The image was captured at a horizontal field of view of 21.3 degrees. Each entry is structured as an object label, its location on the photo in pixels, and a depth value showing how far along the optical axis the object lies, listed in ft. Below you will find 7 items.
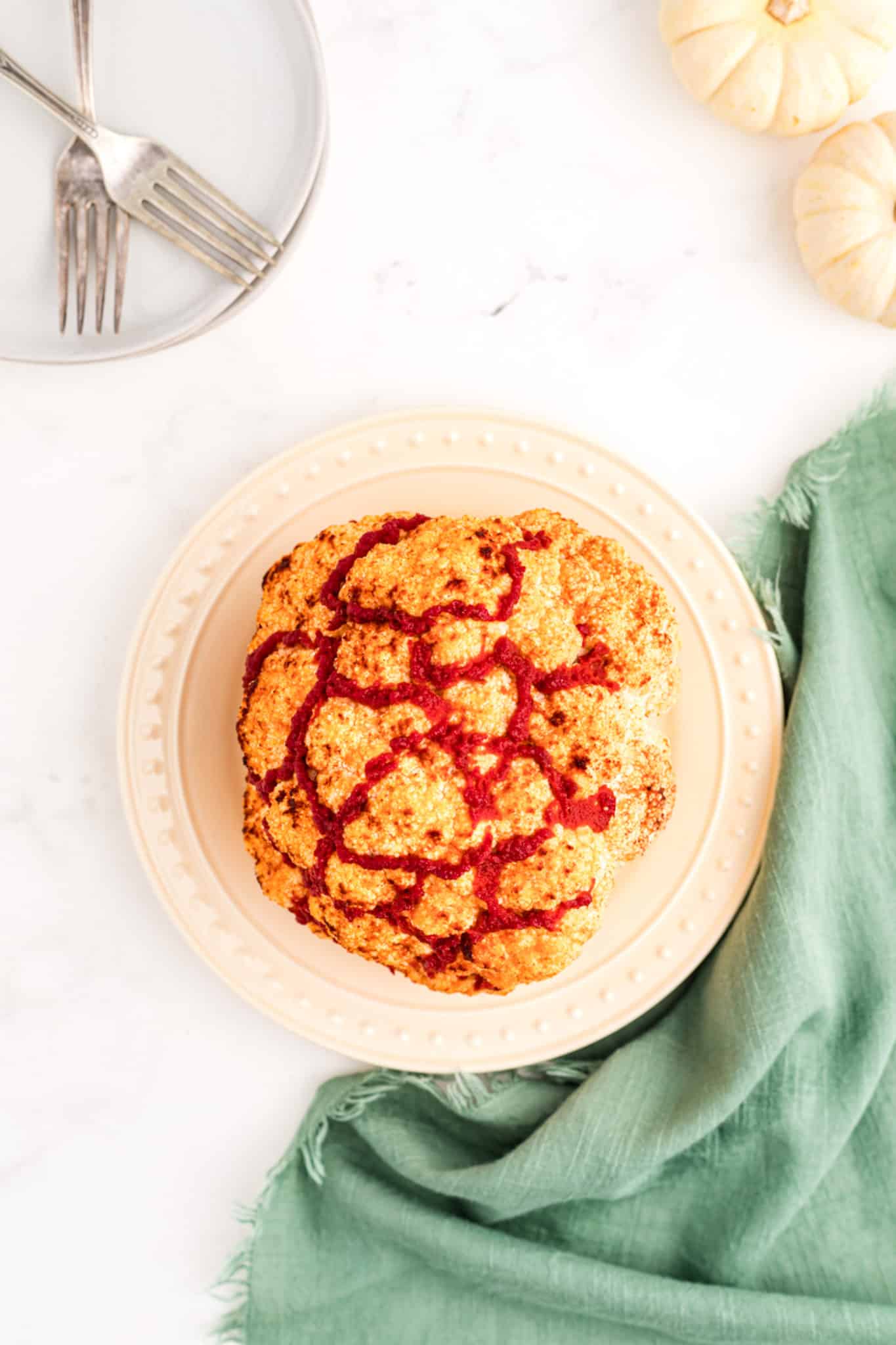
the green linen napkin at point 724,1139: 3.05
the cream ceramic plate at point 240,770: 3.04
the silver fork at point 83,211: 3.01
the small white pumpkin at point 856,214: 3.01
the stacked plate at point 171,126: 3.00
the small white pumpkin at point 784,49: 2.99
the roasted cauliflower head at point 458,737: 2.78
